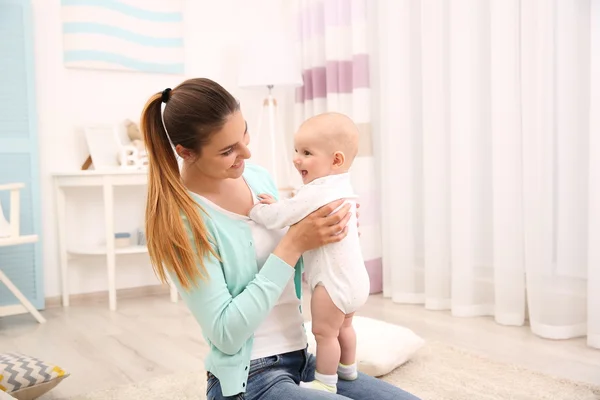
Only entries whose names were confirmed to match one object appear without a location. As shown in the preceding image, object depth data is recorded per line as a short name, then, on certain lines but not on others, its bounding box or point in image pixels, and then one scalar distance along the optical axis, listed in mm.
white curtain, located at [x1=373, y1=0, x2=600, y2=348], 2434
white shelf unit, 3393
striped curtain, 3459
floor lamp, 3670
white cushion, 2064
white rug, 1870
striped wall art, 3607
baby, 1240
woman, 1123
